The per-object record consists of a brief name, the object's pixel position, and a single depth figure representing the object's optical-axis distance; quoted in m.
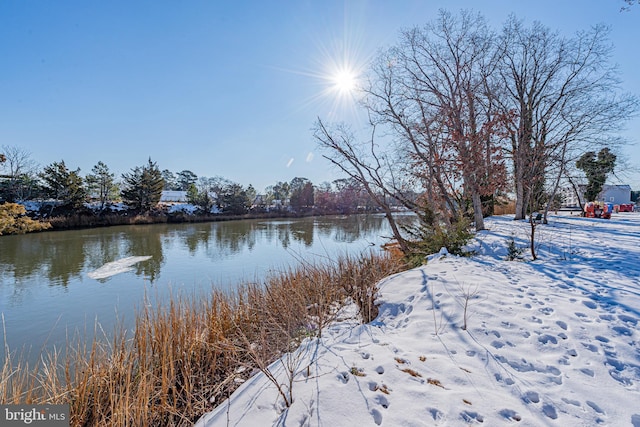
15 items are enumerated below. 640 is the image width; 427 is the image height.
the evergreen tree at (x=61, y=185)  24.06
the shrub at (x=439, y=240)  5.73
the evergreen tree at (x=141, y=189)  28.80
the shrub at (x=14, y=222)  16.98
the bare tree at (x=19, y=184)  24.44
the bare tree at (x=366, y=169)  7.70
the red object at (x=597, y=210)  12.86
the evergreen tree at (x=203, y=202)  33.53
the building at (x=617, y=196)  30.78
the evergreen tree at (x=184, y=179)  55.56
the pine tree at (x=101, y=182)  28.52
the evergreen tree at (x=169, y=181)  54.34
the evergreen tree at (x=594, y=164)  11.64
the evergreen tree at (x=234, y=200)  35.25
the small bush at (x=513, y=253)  5.16
